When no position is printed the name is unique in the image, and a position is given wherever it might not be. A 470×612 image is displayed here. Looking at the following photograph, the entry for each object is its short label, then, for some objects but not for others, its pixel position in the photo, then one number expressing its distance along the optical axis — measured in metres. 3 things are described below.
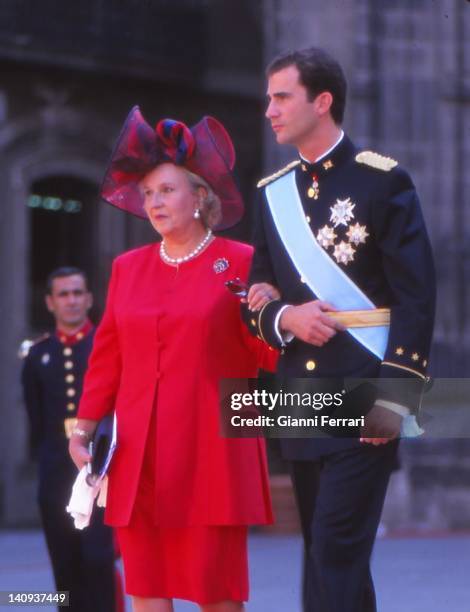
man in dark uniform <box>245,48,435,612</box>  9.40
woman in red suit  10.52
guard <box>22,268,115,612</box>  14.70
